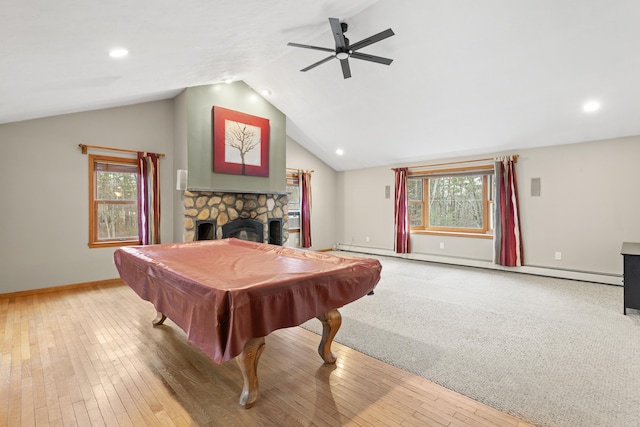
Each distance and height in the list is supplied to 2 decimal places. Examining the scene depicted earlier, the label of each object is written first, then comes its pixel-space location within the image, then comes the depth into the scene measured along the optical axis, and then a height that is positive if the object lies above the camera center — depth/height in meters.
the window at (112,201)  4.46 +0.17
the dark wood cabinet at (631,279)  3.10 -0.72
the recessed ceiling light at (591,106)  3.90 +1.38
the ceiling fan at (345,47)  2.76 +1.68
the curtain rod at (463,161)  5.21 +0.96
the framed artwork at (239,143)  5.05 +1.22
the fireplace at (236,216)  4.89 -0.09
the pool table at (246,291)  1.40 -0.45
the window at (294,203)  7.12 +0.20
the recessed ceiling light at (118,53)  2.40 +1.31
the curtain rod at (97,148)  4.27 +0.95
